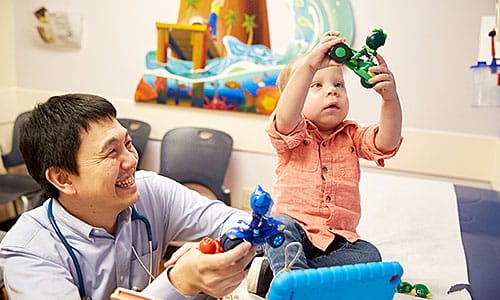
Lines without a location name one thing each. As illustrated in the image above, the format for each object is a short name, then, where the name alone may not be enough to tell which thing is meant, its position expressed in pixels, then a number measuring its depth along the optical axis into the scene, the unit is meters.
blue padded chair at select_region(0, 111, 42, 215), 2.93
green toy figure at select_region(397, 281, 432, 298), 1.53
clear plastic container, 1.82
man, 1.09
